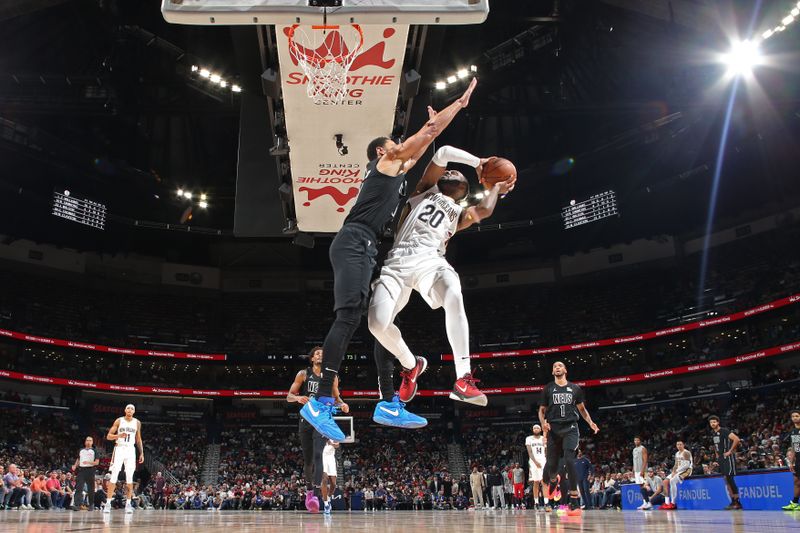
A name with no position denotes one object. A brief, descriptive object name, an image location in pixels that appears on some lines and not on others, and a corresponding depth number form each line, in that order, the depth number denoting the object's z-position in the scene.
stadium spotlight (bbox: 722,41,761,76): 16.79
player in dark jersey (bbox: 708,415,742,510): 11.61
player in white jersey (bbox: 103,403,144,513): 10.61
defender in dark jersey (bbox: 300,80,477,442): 4.12
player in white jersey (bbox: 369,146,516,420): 4.46
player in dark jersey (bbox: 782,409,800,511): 10.24
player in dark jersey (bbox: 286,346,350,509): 8.57
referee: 14.10
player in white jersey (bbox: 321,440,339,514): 10.74
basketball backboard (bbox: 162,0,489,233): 5.12
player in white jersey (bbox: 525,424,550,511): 13.91
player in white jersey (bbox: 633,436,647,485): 14.79
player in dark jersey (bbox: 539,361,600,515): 8.02
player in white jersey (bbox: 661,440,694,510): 13.93
